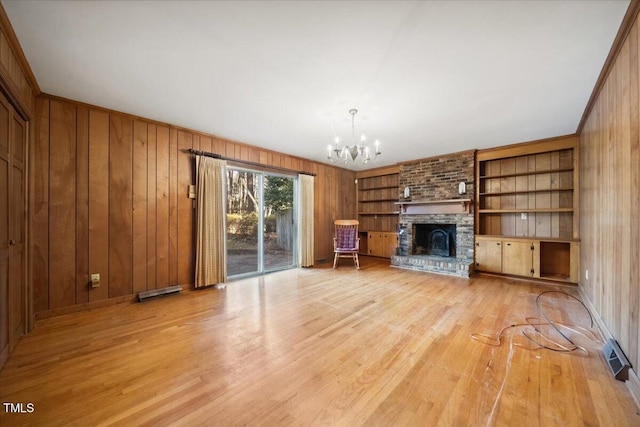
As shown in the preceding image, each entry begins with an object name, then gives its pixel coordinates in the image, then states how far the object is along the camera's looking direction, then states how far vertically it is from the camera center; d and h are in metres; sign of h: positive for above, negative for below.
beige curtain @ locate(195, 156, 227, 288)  3.66 -0.16
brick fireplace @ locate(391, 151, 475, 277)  4.76 -0.10
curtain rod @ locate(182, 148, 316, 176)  3.63 +0.91
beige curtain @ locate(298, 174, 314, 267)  5.15 -0.19
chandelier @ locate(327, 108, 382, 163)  2.93 +1.20
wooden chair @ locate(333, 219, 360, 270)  5.23 -0.61
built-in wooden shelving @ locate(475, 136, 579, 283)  4.03 +0.03
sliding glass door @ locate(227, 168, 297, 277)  4.31 -0.18
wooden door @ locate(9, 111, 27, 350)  1.97 -0.14
